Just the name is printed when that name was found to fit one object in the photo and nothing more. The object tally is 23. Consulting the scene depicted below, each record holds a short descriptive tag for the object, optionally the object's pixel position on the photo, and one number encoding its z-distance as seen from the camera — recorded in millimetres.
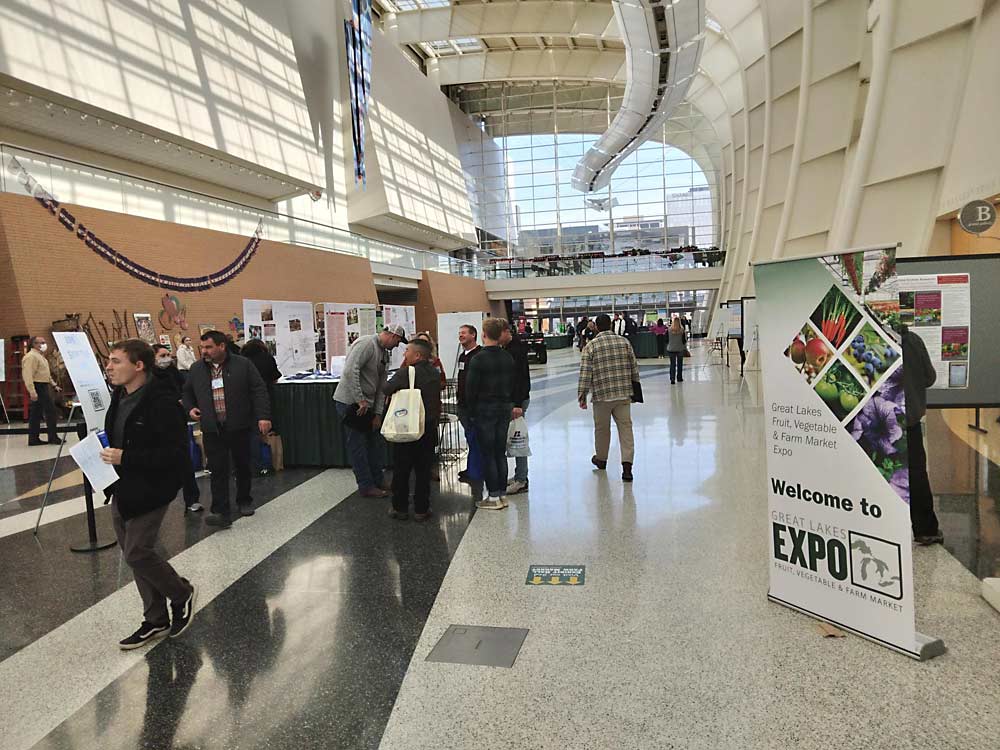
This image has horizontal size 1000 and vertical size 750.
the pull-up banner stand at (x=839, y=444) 2859
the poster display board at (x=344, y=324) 13930
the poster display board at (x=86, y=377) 4508
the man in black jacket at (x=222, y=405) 5355
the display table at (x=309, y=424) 7445
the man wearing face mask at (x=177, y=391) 3434
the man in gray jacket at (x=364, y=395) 6016
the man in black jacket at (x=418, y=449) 5285
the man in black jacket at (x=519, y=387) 6023
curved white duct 15227
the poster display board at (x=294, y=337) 15523
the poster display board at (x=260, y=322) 14913
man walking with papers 3176
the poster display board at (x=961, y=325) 4734
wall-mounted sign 6434
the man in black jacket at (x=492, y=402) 5492
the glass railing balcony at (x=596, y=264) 33581
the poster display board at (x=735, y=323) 16828
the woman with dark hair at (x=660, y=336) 26906
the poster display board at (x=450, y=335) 8898
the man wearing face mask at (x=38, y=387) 9266
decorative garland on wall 10570
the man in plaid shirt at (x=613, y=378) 6305
